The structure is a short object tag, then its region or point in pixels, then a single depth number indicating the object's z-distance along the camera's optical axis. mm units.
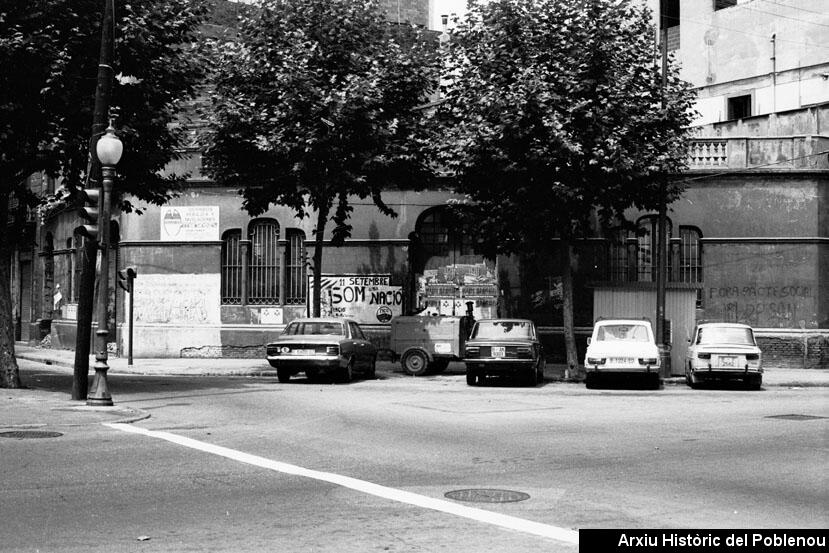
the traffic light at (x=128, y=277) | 28906
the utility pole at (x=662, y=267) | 25469
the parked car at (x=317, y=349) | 22797
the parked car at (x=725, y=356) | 22312
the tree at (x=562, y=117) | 23844
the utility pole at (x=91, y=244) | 15859
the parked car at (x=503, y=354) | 22844
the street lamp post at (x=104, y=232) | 15336
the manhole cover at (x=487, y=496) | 8078
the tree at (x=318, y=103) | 25094
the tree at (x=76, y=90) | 17422
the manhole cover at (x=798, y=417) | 15031
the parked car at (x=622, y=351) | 22156
